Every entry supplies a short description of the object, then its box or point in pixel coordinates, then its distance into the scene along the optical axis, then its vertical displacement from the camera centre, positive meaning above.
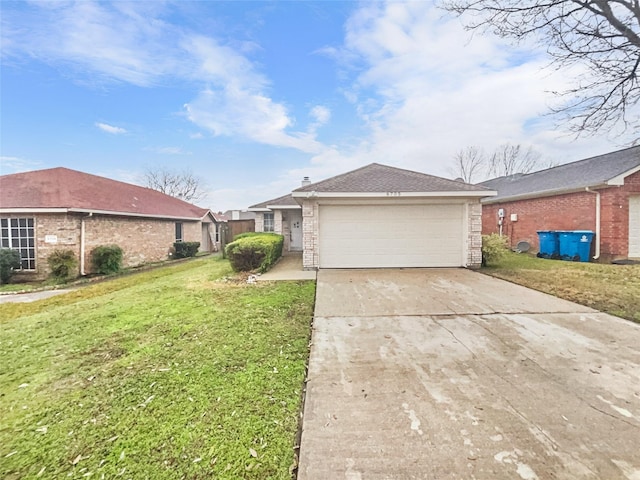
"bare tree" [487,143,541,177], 32.28 +7.78
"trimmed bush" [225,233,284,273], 9.60 -0.72
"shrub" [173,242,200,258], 18.22 -1.05
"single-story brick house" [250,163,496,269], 9.93 -0.04
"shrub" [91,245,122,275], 12.19 -1.10
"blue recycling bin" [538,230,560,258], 12.66 -0.52
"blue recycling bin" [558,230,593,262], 11.45 -0.50
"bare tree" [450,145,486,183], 33.12 +7.61
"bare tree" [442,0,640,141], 6.93 +4.51
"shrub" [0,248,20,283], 10.62 -1.10
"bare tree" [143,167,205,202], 35.00 +5.83
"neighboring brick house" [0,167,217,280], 11.20 +0.54
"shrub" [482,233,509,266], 9.89 -0.56
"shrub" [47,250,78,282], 10.88 -1.16
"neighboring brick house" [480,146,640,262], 11.00 +1.20
